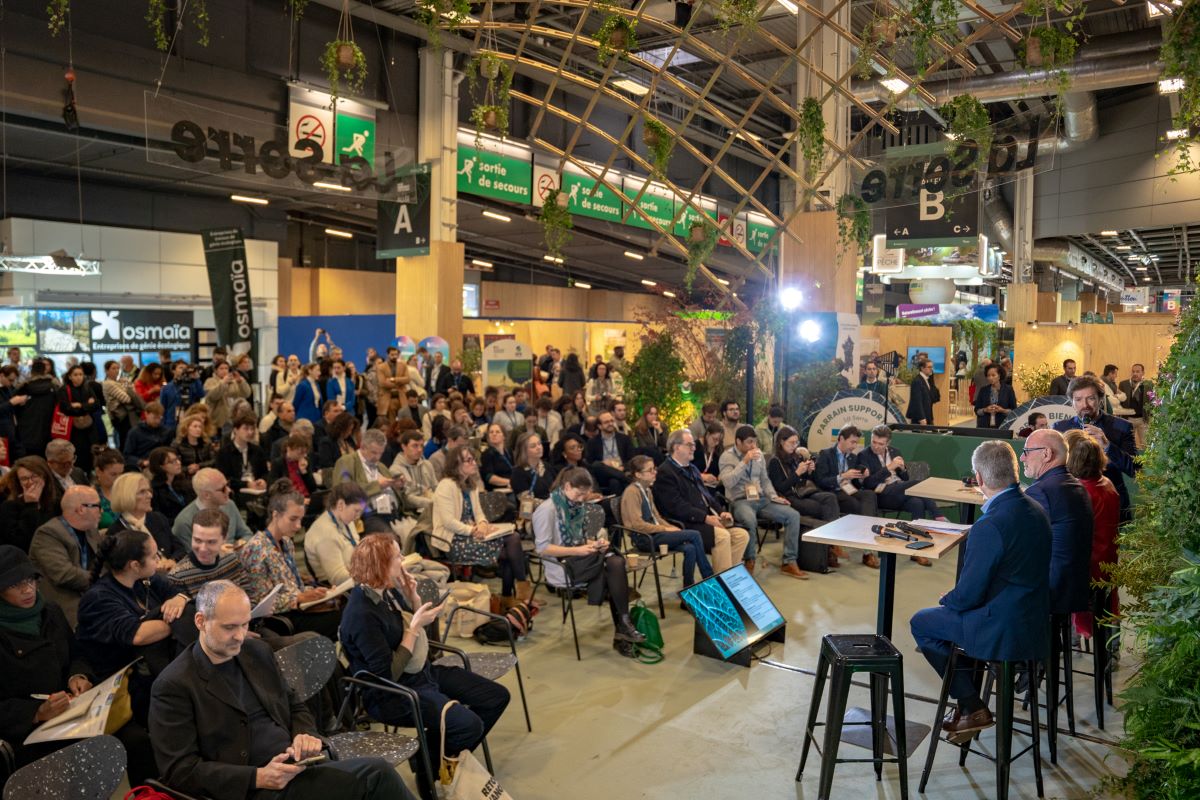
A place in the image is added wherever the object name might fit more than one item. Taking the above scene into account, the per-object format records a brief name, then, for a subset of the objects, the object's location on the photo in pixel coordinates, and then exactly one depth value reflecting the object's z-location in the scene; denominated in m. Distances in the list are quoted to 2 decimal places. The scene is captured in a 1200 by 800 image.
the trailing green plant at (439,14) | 5.29
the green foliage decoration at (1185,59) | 4.33
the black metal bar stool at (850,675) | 3.66
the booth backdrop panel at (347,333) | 14.96
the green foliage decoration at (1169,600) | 2.72
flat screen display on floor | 5.37
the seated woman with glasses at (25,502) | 4.80
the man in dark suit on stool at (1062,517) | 4.24
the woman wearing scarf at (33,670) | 3.12
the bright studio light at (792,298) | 11.62
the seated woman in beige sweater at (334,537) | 4.86
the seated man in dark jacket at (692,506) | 6.62
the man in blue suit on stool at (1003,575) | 3.64
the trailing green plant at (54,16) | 4.54
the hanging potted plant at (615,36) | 6.58
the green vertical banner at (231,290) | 9.56
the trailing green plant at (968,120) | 7.14
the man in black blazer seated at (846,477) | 7.88
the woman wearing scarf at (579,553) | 5.54
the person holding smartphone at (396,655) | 3.54
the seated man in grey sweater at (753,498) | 7.27
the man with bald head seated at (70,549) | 4.08
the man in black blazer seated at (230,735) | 2.78
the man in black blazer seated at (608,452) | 8.06
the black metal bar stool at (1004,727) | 3.69
